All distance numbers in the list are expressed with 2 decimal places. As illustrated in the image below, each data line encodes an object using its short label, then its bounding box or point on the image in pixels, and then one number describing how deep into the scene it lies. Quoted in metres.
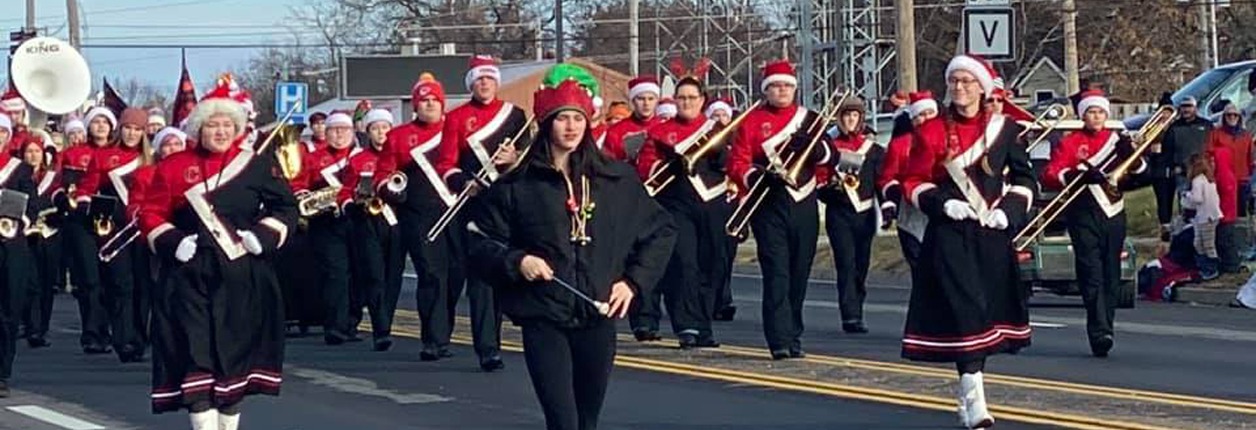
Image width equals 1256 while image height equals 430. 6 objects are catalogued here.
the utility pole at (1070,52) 47.19
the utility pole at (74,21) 52.38
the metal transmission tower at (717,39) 68.75
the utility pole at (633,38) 59.50
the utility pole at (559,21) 50.97
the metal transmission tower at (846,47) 44.38
